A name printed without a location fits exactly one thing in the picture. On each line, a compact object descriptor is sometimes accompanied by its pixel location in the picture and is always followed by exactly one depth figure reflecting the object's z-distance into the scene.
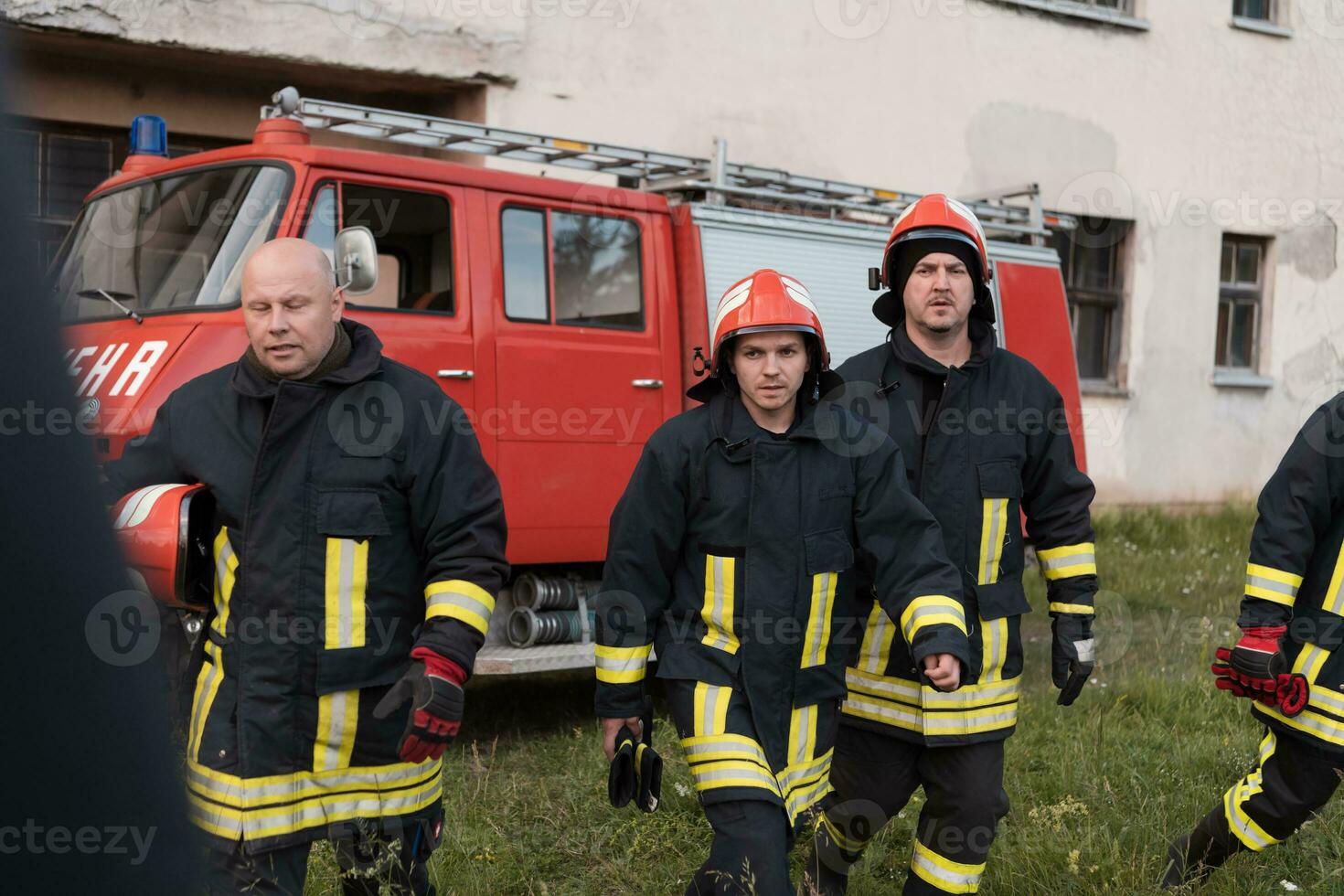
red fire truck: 5.64
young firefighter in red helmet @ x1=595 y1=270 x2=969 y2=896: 3.32
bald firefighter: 2.96
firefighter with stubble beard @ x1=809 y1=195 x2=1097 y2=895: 3.71
